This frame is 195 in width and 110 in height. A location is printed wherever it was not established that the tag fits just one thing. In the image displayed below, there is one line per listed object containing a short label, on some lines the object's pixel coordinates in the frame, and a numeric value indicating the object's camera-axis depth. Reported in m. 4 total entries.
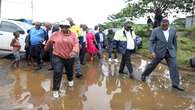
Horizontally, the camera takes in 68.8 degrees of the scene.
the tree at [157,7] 10.78
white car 4.94
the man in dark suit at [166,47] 3.61
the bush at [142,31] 9.61
